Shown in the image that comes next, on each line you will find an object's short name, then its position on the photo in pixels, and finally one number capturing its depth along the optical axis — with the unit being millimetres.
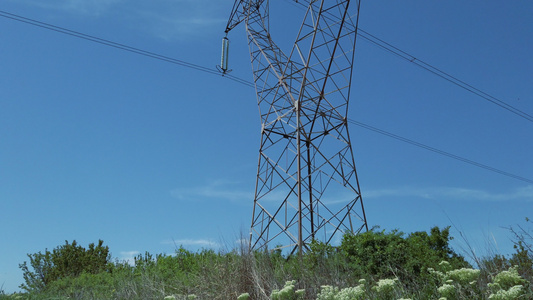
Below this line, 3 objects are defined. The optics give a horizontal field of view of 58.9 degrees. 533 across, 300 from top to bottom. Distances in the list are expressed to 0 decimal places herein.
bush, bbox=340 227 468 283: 9086
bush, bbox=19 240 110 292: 22609
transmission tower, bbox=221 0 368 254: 15484
